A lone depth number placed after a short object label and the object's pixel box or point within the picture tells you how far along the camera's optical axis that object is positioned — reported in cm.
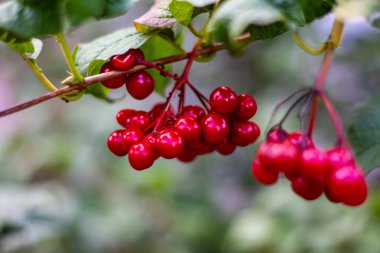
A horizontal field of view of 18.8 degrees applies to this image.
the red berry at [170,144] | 36
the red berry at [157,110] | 39
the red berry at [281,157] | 34
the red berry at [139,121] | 38
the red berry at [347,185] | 34
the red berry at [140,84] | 38
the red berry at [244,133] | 38
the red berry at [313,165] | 34
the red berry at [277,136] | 35
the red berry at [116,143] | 38
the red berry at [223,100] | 37
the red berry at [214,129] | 37
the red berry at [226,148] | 39
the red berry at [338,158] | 35
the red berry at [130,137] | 37
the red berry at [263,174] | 35
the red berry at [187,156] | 39
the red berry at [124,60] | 38
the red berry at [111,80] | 38
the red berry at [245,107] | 38
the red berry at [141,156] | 36
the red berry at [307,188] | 35
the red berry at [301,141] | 35
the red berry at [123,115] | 39
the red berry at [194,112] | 38
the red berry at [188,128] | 36
